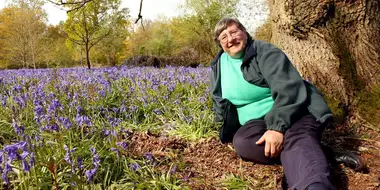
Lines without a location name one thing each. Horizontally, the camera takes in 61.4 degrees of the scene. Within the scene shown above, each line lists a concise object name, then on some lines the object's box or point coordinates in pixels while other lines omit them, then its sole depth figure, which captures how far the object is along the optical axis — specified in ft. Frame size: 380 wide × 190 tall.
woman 7.36
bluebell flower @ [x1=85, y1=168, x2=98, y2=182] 5.78
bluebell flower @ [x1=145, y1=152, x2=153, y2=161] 8.15
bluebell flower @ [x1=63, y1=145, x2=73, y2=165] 6.11
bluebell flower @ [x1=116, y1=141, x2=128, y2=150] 8.27
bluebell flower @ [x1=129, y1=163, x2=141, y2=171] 7.67
